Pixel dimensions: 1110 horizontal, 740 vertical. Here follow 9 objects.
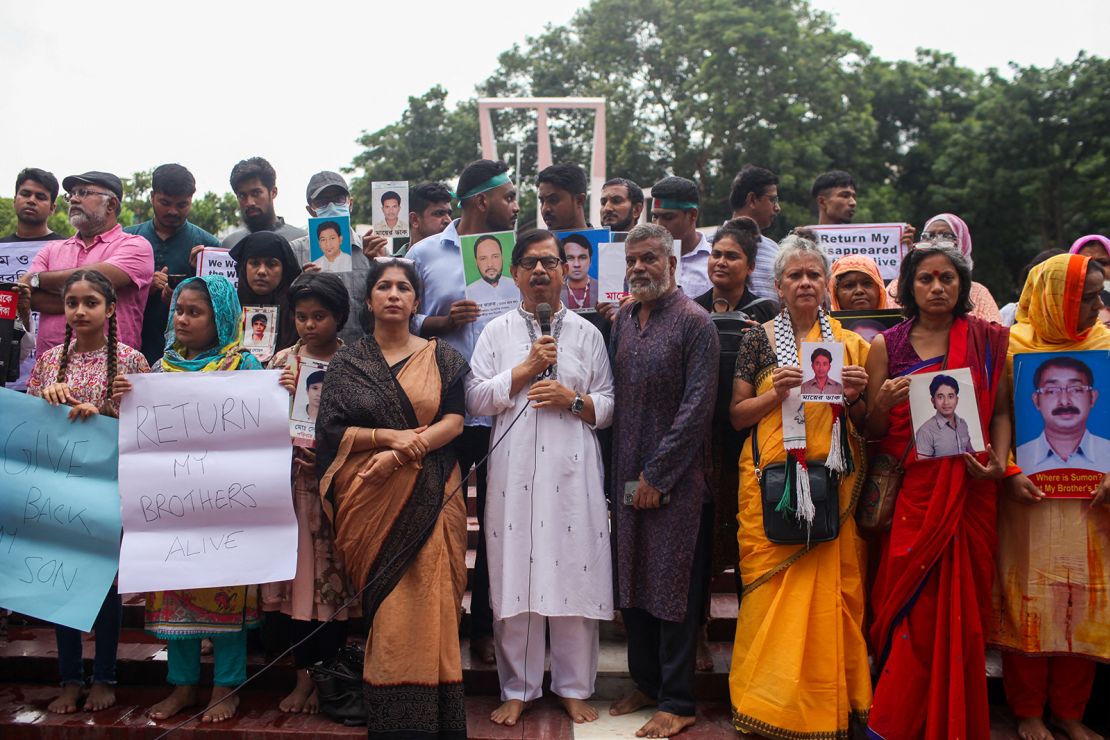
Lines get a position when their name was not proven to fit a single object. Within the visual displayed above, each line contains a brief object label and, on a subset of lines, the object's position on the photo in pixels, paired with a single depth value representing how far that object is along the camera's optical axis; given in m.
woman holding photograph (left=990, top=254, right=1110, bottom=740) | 3.62
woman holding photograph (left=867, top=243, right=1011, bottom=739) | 3.52
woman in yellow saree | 3.57
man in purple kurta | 3.77
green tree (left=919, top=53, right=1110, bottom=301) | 18.42
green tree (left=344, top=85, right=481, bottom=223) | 26.81
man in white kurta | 3.85
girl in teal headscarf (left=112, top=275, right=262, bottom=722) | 3.96
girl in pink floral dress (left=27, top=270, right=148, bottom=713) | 4.09
